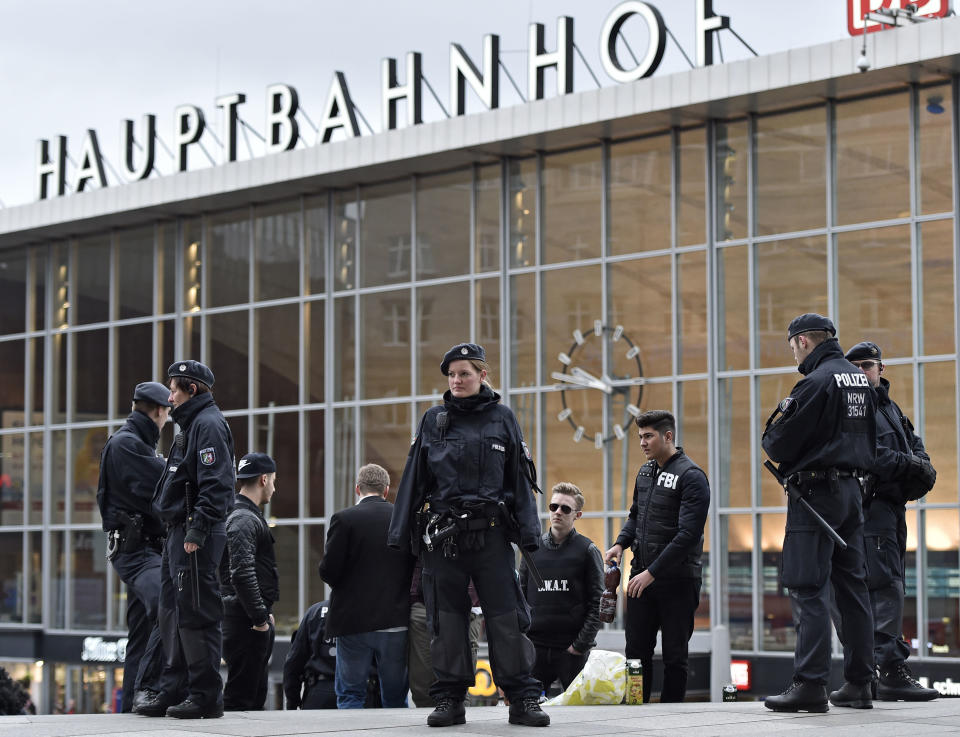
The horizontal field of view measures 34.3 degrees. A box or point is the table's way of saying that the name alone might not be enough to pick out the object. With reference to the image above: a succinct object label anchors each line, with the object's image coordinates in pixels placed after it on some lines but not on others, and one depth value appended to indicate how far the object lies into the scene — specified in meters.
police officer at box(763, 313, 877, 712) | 8.35
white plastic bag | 10.00
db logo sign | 19.70
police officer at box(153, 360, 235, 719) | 8.52
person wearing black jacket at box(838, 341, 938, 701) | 9.27
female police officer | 7.96
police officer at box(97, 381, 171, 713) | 9.41
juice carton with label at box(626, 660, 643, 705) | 9.98
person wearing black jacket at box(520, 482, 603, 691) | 10.60
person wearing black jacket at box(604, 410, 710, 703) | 9.86
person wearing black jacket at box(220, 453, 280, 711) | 10.15
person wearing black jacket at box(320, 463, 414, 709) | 10.26
